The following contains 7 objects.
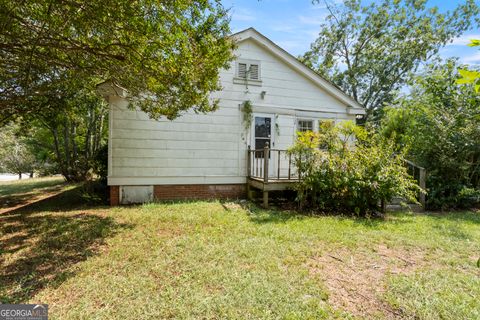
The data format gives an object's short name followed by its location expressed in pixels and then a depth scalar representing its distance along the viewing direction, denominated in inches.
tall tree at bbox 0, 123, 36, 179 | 884.0
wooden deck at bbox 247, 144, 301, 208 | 276.7
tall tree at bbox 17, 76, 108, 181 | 289.1
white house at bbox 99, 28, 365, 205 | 289.9
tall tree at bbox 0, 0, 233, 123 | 146.6
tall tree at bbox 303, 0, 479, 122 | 749.3
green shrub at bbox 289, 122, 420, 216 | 248.8
